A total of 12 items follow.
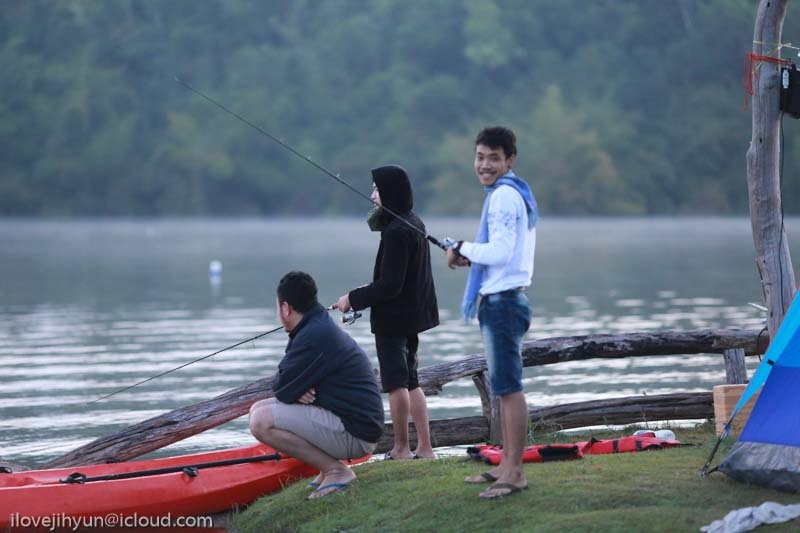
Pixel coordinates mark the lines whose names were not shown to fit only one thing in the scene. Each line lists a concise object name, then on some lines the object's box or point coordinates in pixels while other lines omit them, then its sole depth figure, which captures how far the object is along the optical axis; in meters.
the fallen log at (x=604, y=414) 16.34
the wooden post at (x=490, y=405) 15.99
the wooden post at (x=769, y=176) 14.62
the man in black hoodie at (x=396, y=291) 13.59
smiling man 11.59
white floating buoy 63.49
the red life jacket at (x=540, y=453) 13.42
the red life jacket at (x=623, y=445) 13.91
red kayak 13.52
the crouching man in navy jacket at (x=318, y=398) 12.98
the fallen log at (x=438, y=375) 15.45
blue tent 11.95
